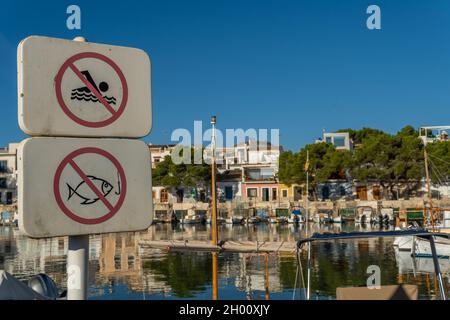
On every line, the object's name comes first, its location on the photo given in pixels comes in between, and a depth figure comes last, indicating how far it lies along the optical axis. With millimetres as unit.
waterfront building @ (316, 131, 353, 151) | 68000
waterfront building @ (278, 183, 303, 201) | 65250
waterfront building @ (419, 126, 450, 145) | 64744
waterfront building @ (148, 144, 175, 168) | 77312
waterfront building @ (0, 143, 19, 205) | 74562
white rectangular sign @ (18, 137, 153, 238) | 2010
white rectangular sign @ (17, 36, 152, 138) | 2055
